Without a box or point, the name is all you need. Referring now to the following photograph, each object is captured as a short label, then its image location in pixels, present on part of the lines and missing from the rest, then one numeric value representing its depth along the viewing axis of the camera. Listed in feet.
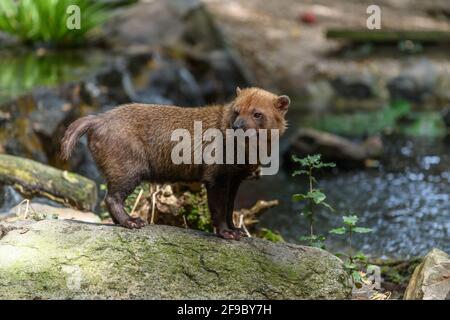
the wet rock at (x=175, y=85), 44.50
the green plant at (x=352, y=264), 17.70
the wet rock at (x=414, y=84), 57.16
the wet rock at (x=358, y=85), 57.35
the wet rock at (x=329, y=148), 37.60
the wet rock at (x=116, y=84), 40.52
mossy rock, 15.37
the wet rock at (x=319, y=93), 56.90
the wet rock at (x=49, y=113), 33.83
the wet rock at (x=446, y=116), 45.68
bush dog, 17.66
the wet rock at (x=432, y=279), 15.96
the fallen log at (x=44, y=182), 24.61
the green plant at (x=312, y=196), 18.51
